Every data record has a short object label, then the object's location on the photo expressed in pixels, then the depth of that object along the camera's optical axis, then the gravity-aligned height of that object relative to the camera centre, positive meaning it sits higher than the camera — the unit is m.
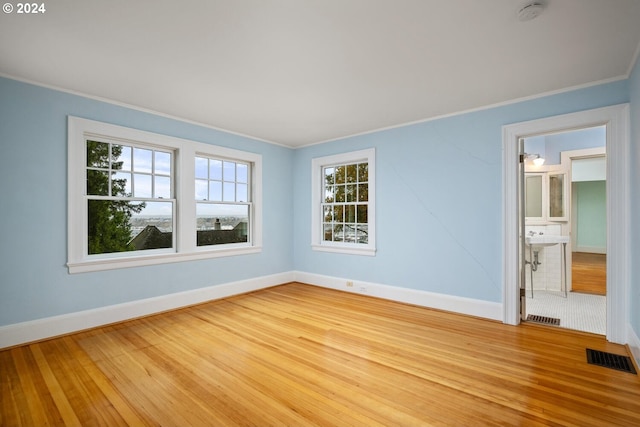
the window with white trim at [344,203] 4.78 +0.19
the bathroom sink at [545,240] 4.62 -0.40
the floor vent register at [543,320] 3.48 -1.27
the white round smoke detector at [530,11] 1.89 +1.31
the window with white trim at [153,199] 3.35 +0.20
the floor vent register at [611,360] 2.46 -1.26
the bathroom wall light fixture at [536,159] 5.19 +0.96
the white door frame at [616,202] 2.85 +0.11
